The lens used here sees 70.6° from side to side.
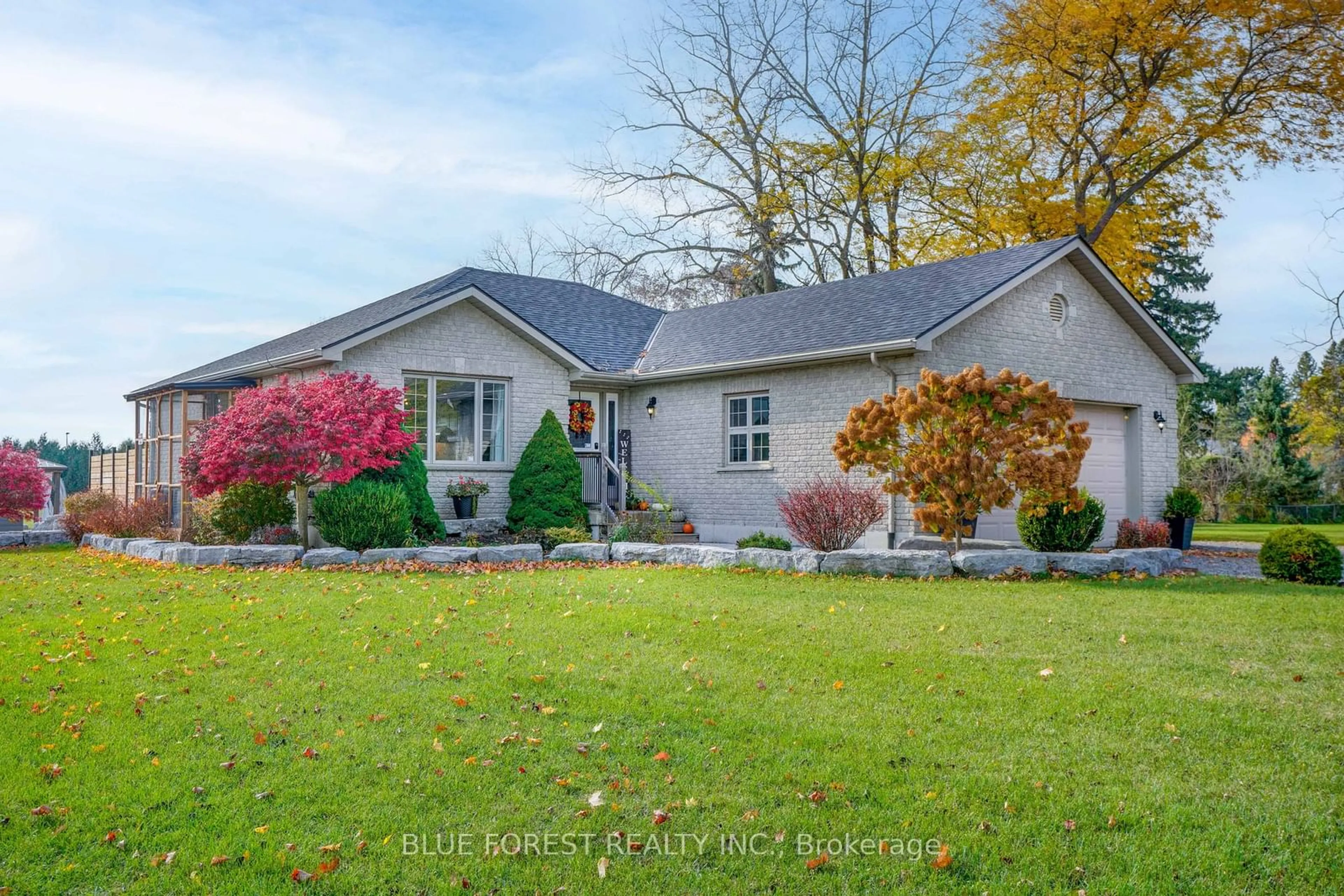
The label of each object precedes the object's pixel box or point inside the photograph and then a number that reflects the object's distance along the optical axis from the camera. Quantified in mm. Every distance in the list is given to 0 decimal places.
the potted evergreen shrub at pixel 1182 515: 17344
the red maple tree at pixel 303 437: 12781
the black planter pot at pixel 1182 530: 17328
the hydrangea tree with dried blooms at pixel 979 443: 11492
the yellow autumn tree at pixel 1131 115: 22719
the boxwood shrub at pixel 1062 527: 12836
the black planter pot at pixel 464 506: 15945
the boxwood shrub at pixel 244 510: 14086
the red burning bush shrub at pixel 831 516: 12906
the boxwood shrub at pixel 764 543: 13469
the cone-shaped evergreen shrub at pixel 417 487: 14414
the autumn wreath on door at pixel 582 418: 18281
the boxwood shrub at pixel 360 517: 13289
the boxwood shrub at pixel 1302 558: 11461
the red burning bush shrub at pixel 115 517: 16547
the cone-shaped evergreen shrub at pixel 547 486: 15773
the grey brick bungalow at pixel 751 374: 15336
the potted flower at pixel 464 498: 15938
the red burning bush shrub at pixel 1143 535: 16891
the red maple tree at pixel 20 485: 19047
